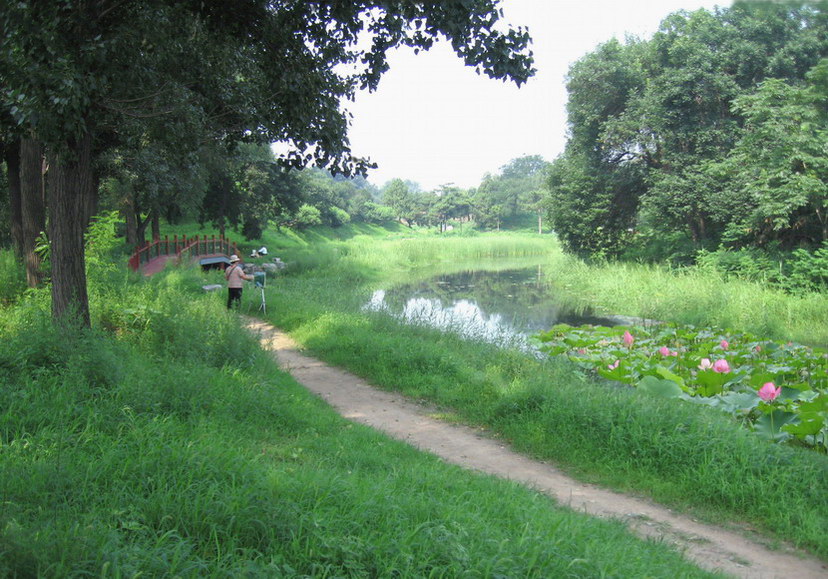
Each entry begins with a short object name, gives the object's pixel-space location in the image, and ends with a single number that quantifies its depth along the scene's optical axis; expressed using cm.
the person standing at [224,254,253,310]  1377
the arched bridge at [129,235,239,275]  2059
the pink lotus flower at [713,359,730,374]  823
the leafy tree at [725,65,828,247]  1691
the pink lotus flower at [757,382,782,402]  711
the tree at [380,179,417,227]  8488
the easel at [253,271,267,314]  1495
